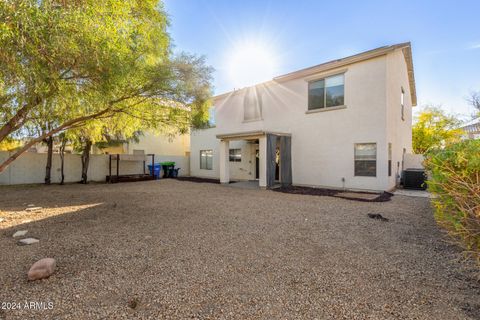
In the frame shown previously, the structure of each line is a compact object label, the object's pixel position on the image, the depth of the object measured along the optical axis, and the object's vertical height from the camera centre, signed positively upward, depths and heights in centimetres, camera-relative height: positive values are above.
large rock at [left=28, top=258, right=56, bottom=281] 278 -136
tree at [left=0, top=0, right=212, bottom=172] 343 +188
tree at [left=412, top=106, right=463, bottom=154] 1986 +322
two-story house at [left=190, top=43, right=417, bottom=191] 930 +181
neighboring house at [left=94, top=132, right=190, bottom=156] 1894 +126
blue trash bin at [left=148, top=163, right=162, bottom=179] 1627 -59
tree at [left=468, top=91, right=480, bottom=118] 878 +249
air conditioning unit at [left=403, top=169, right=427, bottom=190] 1008 -74
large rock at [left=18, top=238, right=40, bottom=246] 391 -140
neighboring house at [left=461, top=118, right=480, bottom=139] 845 +152
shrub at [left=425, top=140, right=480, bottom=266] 249 -29
